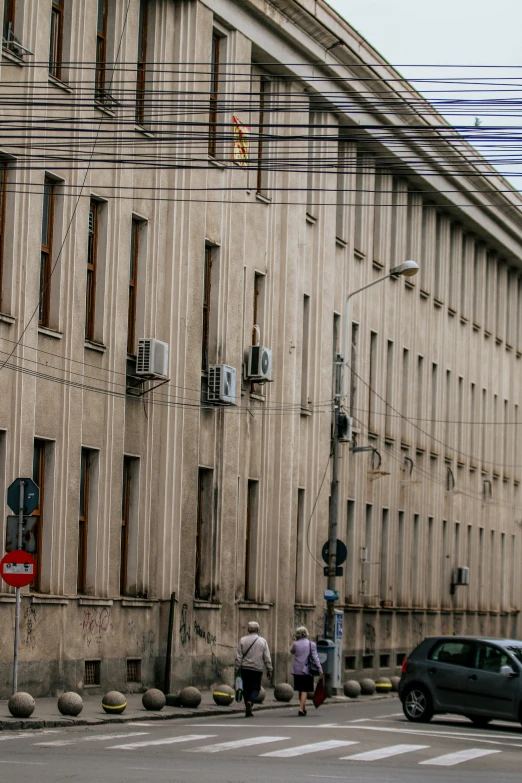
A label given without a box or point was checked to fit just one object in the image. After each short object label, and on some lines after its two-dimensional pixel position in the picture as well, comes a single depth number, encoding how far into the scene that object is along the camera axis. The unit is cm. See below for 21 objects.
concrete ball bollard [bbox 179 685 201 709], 2541
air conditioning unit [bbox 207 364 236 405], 3181
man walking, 2478
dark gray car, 2370
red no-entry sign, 2144
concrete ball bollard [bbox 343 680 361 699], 3334
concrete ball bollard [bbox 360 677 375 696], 3538
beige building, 2628
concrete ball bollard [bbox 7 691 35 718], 2048
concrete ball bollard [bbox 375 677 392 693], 3684
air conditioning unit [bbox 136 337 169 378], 2883
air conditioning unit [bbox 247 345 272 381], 3406
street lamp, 3331
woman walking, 2644
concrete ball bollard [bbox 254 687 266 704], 2747
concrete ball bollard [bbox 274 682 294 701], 2978
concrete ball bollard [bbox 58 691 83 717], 2178
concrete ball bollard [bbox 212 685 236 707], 2667
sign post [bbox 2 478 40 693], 2145
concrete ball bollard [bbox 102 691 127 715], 2322
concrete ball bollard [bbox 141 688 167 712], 2419
